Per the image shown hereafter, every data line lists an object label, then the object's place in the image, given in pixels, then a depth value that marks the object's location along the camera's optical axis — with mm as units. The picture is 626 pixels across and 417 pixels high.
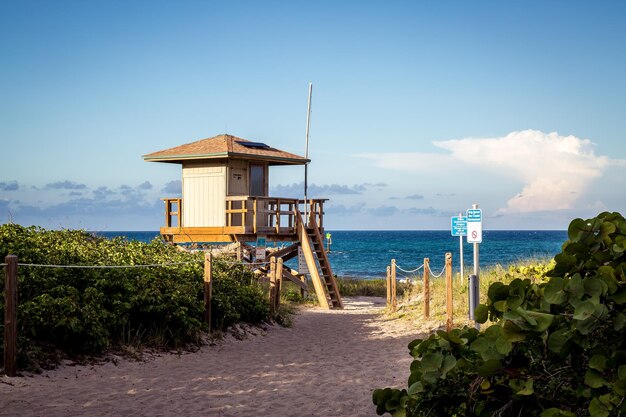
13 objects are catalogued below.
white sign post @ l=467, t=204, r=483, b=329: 14031
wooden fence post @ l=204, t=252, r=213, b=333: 15188
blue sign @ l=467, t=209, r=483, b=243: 15016
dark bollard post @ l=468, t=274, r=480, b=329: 11117
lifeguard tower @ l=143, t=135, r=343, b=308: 25281
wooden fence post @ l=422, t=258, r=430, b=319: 17859
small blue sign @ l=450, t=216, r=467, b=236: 19719
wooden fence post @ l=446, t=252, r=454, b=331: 14958
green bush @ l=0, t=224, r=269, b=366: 11422
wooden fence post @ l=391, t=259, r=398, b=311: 21580
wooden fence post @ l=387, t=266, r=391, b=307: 23006
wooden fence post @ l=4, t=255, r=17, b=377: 10070
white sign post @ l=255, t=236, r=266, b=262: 24902
